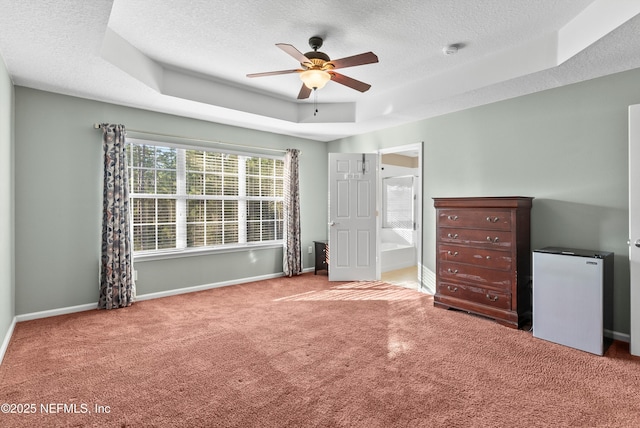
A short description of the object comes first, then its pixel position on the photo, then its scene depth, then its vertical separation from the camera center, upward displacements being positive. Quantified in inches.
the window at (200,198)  171.3 +7.1
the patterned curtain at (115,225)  153.5 -7.0
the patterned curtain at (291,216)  221.0 -3.8
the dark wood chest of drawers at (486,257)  131.5 -19.8
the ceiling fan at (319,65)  102.8 +47.6
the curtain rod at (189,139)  162.2 +39.6
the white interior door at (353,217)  212.4 -4.4
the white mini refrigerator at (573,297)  107.5 -29.6
